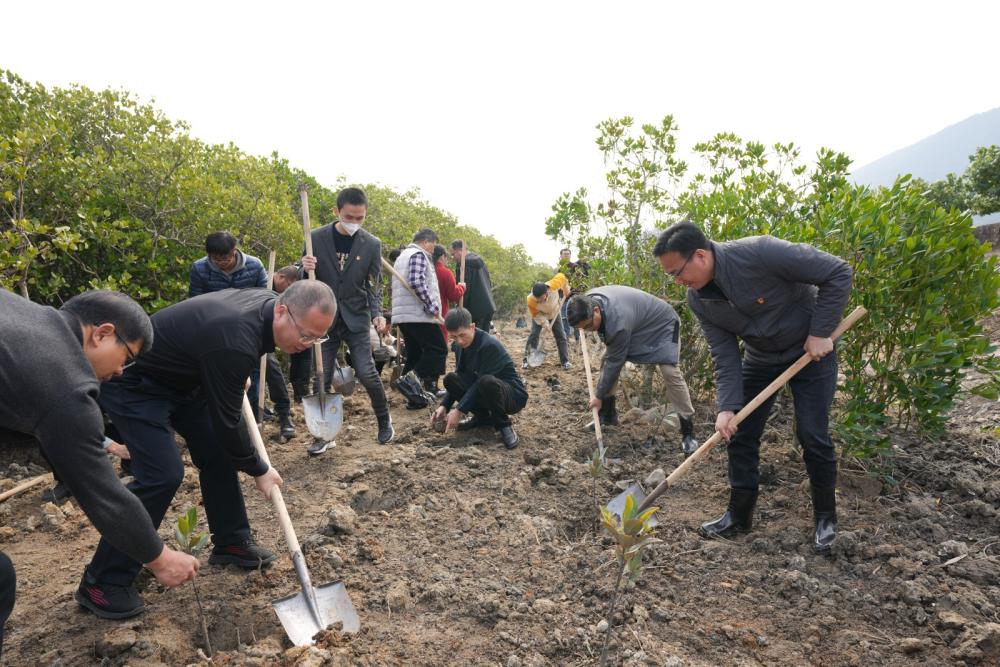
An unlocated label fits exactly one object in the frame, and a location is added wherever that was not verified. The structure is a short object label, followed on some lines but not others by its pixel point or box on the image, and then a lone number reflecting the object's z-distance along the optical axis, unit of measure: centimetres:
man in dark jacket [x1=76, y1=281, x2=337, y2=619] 243
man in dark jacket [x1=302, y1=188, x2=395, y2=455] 477
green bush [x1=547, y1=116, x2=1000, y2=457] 348
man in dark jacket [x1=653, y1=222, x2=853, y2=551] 288
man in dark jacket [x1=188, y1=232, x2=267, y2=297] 434
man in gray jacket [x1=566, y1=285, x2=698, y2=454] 460
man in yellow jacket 761
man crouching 479
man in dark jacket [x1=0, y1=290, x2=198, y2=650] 155
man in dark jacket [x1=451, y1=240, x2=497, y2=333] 829
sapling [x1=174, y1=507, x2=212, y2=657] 225
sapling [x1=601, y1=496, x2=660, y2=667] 206
